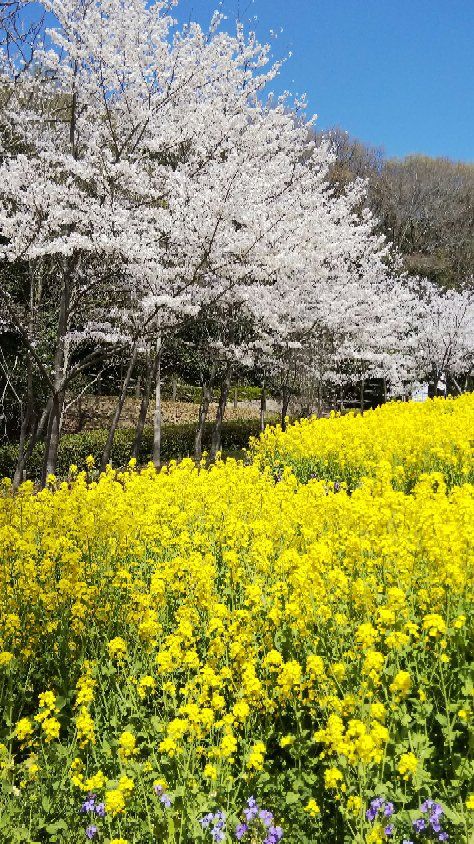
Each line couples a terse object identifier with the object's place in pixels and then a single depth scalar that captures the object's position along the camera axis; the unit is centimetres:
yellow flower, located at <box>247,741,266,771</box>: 278
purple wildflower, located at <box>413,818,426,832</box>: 275
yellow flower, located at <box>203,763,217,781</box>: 293
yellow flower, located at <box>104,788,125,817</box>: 266
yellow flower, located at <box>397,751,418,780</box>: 267
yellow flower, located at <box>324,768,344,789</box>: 272
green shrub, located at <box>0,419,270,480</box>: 1728
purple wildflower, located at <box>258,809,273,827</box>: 293
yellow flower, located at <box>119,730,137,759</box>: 292
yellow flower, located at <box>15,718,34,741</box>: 307
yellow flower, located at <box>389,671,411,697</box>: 295
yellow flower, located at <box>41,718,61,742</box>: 304
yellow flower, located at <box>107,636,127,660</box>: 357
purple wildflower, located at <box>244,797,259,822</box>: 299
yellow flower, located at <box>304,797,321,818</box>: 289
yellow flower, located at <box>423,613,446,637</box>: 313
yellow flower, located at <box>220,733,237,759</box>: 282
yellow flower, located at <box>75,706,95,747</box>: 317
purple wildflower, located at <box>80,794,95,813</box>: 309
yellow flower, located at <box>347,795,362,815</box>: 267
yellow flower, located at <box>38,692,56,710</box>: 322
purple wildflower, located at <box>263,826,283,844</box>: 285
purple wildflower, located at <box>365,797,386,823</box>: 284
